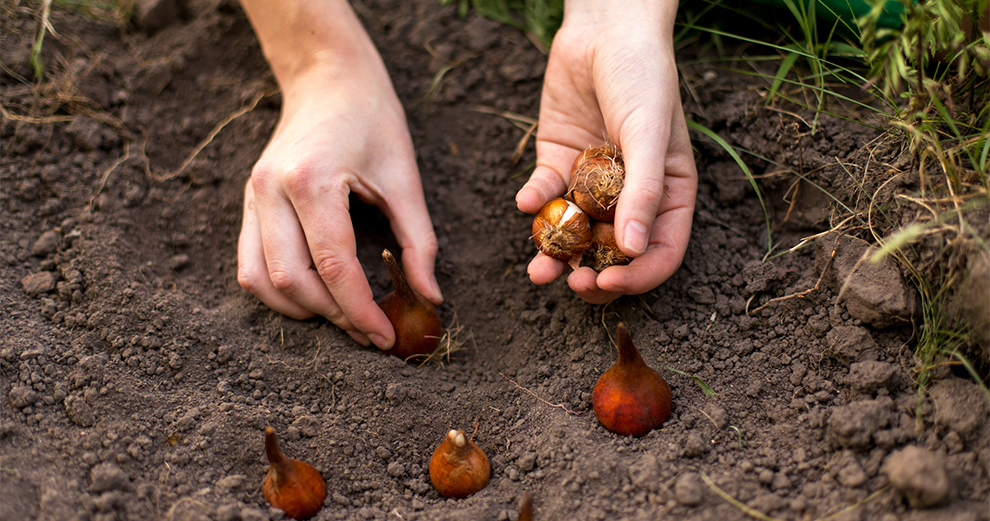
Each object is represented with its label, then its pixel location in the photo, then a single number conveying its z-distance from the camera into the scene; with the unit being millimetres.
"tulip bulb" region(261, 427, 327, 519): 631
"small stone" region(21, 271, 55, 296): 700
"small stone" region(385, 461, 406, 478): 659
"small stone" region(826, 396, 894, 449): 619
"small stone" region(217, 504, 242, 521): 623
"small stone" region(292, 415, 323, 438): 662
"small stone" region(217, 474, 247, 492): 638
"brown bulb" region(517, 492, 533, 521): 613
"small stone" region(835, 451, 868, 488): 610
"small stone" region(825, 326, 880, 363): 649
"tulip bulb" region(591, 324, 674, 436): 650
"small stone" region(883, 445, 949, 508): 592
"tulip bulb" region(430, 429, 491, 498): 645
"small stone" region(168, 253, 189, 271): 733
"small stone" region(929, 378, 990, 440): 613
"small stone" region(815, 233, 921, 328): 644
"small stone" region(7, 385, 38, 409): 647
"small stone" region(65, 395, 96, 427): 648
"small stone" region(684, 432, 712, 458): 635
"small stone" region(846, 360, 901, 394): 634
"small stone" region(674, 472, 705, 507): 614
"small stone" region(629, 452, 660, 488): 627
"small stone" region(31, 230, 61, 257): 717
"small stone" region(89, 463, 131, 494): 625
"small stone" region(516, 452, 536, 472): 651
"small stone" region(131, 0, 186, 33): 816
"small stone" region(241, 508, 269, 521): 625
